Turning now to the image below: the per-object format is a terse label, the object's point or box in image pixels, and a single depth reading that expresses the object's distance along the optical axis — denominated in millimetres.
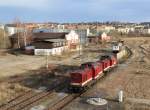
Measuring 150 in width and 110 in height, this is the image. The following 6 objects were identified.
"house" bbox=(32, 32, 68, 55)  77581
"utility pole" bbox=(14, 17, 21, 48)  123525
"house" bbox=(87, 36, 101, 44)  133975
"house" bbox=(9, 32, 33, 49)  99262
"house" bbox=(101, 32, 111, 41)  141525
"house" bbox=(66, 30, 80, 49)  94688
